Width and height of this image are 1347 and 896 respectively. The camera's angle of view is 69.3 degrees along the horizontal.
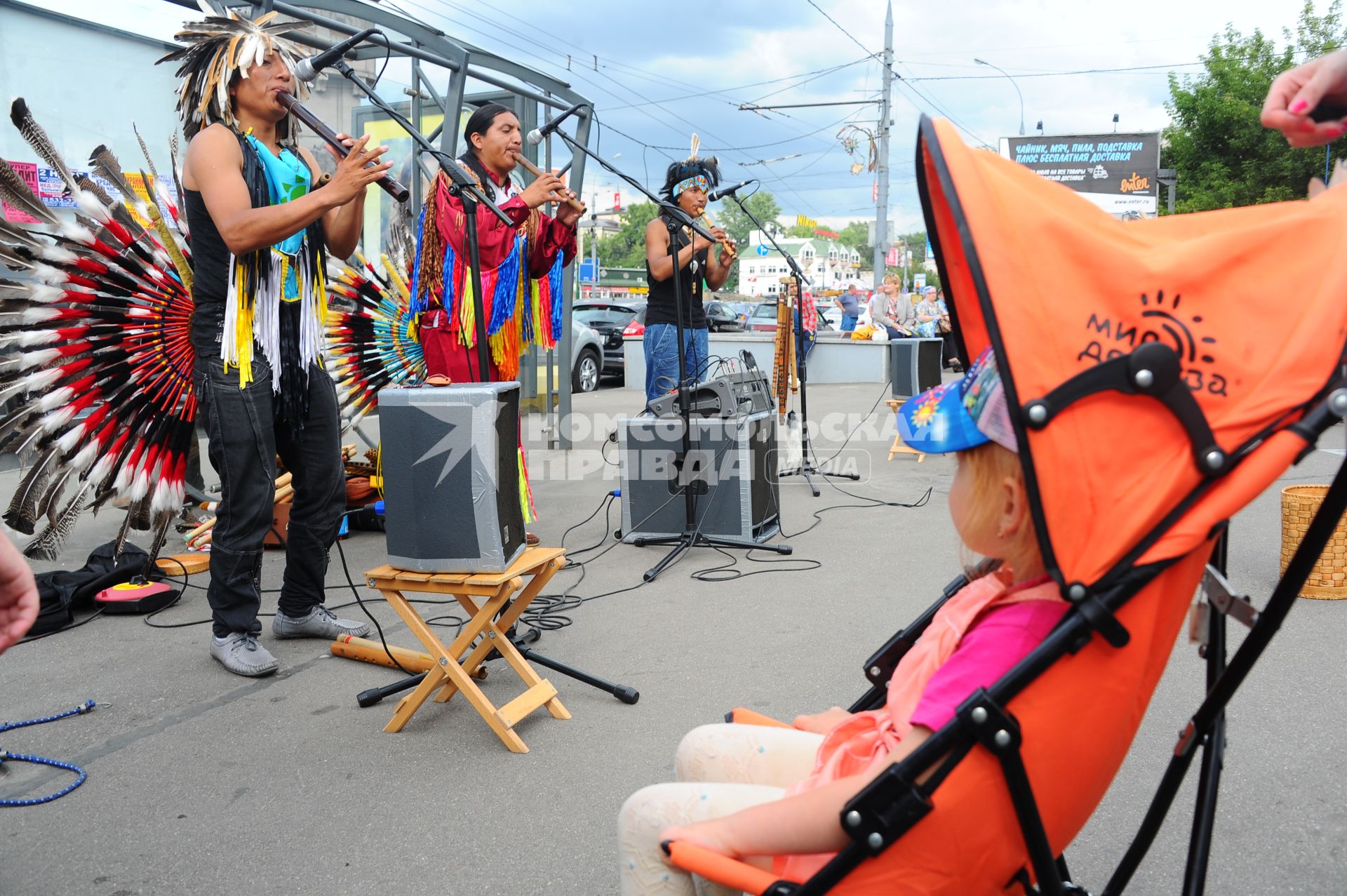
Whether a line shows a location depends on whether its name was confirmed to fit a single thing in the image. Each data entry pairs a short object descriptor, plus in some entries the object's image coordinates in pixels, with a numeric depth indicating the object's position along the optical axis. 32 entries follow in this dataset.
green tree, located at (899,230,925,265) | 106.38
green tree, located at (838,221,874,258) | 130.50
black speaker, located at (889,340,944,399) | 8.77
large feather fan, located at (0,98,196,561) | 3.78
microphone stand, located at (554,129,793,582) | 4.79
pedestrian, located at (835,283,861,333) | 20.38
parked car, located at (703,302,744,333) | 21.19
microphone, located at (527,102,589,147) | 3.31
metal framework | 6.18
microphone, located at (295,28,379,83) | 2.82
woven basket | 4.23
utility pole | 23.11
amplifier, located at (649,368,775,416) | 5.58
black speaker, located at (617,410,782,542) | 5.47
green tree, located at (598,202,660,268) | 77.62
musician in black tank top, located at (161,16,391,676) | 3.21
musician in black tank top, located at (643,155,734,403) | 5.40
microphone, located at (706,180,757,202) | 5.17
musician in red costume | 4.04
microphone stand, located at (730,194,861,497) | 7.36
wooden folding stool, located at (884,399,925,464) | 8.63
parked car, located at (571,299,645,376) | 17.72
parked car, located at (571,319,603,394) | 15.55
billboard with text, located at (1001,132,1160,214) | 30.17
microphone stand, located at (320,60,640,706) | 3.02
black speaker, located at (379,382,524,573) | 2.92
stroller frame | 1.25
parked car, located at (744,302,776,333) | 21.14
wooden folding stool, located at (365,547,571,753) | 2.99
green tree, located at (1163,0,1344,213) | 23.56
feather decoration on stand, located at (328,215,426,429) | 5.48
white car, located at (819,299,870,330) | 31.41
